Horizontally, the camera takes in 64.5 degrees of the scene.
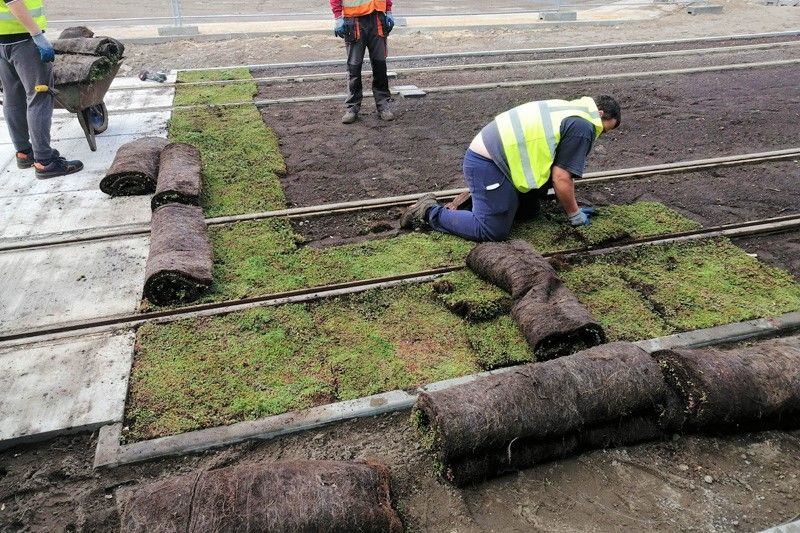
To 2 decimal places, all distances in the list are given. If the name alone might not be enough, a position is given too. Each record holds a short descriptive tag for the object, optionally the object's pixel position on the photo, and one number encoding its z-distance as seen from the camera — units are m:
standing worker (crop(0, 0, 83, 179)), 6.53
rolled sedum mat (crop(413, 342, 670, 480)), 3.29
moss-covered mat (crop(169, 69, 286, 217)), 6.61
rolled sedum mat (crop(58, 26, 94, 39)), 8.48
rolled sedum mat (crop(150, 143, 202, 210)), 6.04
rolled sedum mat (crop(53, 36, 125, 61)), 7.49
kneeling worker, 5.35
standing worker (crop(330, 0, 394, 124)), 8.70
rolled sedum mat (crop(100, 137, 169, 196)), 6.66
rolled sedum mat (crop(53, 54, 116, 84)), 7.07
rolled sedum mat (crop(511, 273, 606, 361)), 4.14
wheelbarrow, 7.14
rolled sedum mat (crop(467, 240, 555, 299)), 4.70
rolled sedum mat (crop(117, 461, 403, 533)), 2.76
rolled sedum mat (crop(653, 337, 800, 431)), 3.61
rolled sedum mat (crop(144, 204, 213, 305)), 4.79
